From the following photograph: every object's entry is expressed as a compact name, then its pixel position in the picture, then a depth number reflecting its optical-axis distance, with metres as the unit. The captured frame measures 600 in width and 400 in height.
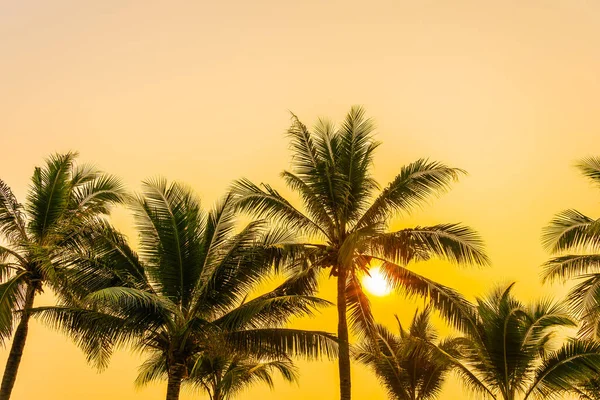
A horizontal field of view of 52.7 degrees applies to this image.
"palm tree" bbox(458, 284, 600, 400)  17.61
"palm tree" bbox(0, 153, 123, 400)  17.69
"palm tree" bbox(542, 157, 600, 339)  18.80
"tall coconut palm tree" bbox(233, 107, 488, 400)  18.00
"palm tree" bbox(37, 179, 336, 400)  16.28
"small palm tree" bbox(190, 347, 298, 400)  27.22
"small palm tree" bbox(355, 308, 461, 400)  26.30
